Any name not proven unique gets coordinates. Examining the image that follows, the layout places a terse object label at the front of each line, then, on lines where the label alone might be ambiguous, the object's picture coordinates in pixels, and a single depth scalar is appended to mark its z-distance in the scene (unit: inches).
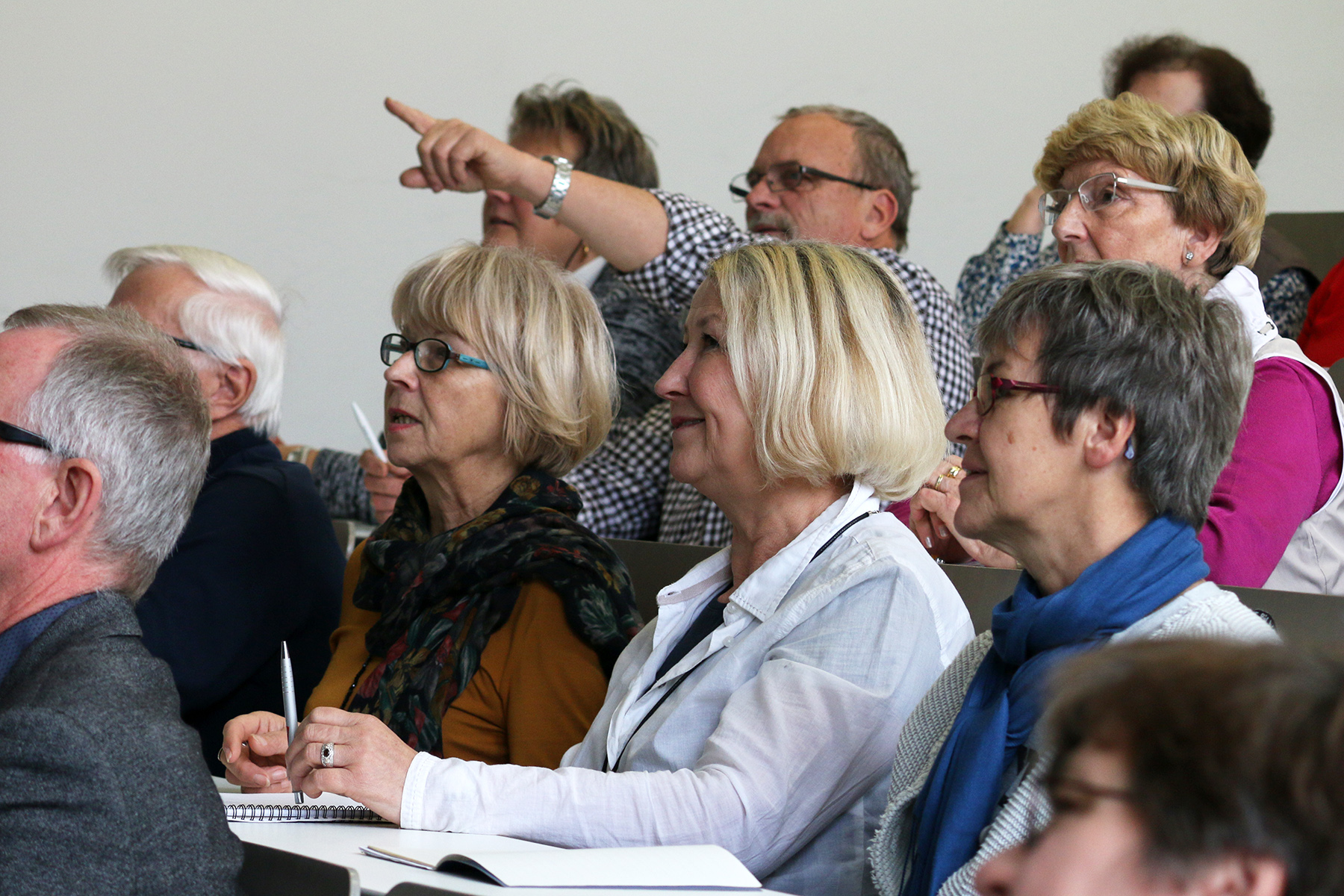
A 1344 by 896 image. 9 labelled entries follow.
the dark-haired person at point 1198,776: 99.7
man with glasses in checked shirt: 195.6
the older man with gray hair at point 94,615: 158.5
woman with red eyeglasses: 162.9
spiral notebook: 166.4
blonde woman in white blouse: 167.2
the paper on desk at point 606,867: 158.2
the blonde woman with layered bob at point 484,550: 179.3
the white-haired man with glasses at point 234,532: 187.7
